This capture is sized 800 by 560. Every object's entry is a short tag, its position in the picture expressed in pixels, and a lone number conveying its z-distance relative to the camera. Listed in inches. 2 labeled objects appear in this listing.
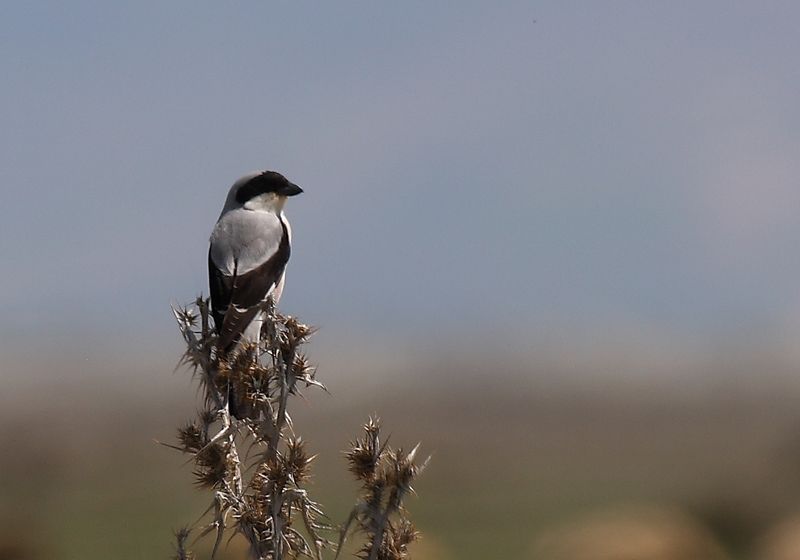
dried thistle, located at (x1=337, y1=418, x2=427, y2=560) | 403.5
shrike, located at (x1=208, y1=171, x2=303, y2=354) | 579.5
